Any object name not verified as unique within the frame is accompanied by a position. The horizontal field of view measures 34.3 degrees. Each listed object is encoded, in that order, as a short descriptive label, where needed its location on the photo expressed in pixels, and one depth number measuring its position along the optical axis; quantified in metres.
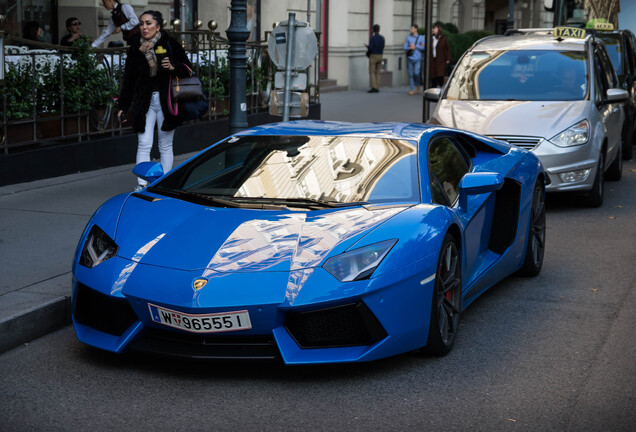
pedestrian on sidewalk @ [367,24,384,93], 29.02
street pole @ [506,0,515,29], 24.76
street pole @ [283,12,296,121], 10.29
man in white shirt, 14.76
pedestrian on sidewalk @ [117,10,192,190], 9.79
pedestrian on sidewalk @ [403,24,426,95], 29.62
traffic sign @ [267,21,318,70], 10.34
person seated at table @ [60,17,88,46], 15.68
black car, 15.50
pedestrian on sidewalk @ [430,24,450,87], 28.42
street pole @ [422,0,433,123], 15.76
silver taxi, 10.56
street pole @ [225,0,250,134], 9.43
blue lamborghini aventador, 4.90
